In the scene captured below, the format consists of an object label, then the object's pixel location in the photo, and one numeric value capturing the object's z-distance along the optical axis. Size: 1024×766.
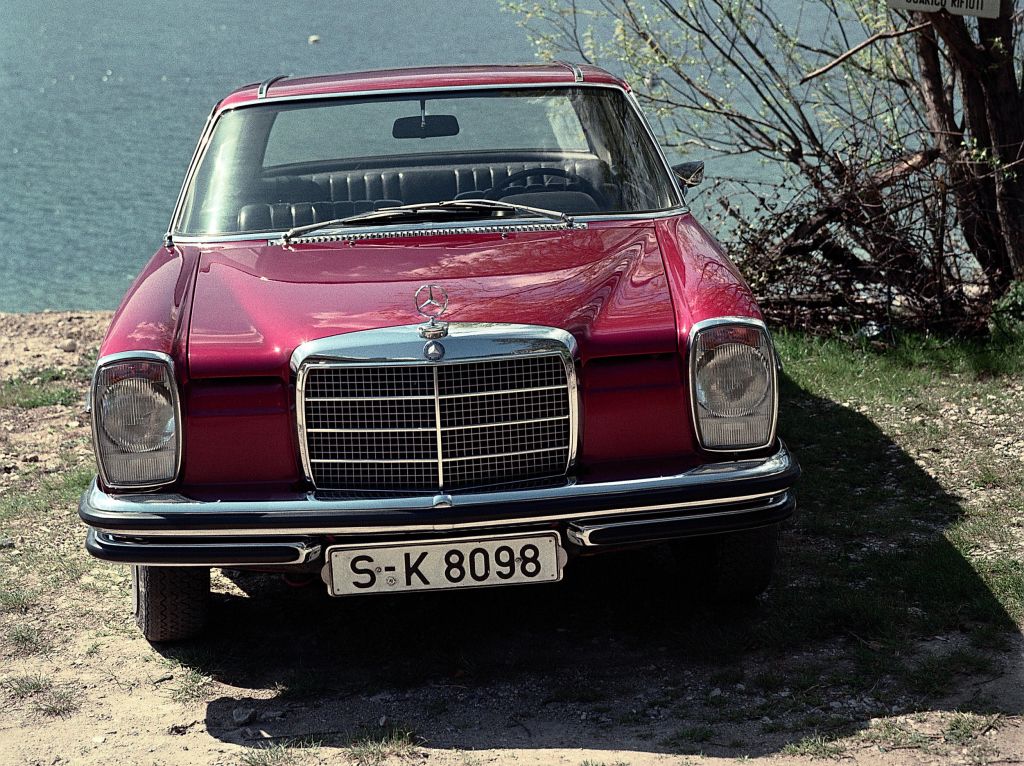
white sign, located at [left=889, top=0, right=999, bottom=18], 6.11
